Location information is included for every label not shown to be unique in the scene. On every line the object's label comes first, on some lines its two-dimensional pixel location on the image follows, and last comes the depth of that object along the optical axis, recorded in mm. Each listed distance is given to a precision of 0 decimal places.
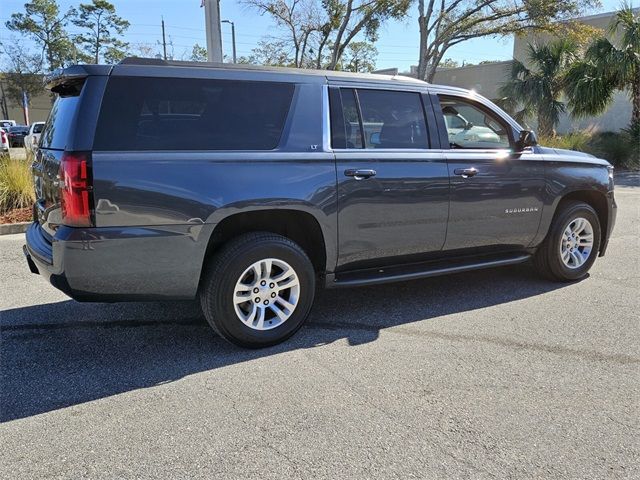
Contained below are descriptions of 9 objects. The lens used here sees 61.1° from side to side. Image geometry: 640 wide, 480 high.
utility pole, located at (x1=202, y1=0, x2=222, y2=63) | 10805
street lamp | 32934
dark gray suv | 3375
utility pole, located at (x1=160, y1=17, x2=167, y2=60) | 47691
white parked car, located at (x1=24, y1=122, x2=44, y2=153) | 26281
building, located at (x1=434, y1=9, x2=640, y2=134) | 29219
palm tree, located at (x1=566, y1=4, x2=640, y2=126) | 17797
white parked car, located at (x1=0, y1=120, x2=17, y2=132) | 38838
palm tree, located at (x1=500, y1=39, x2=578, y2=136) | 20547
